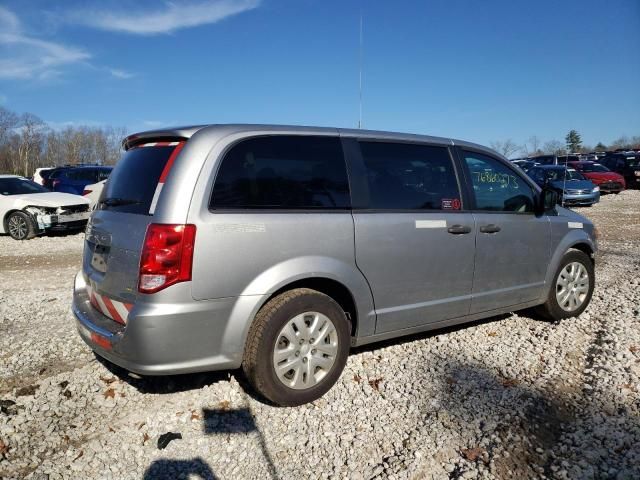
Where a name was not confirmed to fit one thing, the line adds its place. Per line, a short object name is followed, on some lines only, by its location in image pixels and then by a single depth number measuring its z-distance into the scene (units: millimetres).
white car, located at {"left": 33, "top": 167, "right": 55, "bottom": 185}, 17834
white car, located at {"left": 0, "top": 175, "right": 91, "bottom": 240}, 10742
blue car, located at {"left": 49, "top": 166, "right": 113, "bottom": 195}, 14727
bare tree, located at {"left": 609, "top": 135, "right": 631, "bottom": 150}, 79750
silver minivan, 2809
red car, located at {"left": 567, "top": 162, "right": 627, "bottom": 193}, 22297
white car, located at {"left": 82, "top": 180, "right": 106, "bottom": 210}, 12858
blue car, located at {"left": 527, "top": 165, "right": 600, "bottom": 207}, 18109
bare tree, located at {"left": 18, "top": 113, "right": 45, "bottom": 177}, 67562
